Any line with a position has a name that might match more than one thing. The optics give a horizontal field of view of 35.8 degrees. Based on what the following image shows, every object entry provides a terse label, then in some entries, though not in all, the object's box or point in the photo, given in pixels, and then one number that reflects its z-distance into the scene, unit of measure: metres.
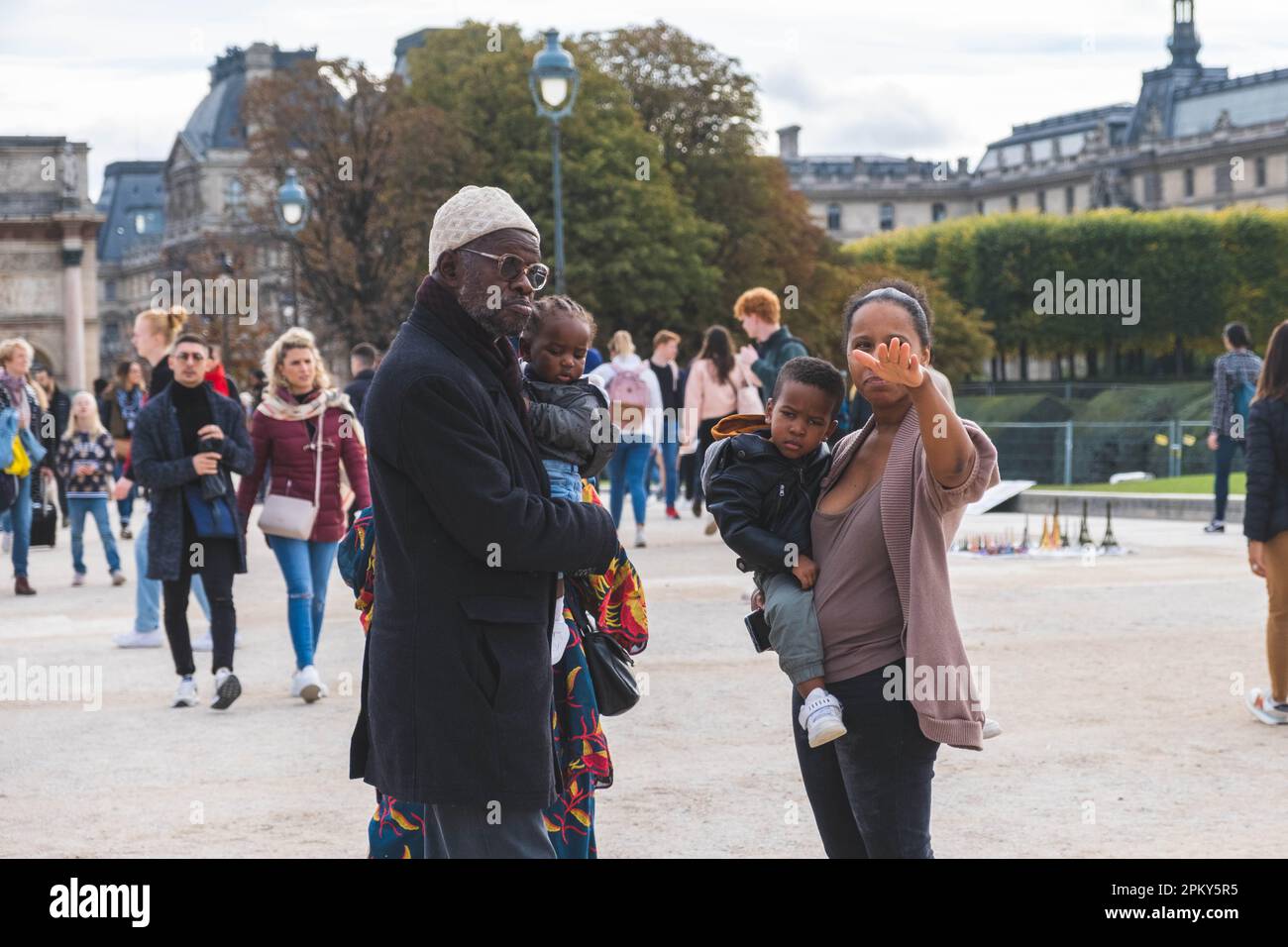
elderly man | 4.12
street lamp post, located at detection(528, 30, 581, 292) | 21.81
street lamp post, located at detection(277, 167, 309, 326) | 31.06
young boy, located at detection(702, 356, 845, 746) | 4.38
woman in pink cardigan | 4.19
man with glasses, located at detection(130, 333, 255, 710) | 9.57
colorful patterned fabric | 4.82
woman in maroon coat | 10.01
